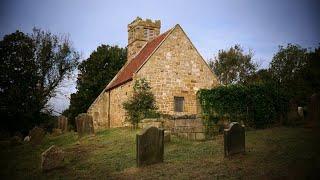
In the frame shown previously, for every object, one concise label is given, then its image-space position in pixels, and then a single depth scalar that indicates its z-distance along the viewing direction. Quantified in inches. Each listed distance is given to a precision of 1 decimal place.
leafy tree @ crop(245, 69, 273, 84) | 1669.5
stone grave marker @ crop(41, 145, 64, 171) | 400.5
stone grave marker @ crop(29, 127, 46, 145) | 721.6
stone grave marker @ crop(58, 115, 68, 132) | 938.7
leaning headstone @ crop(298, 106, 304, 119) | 860.2
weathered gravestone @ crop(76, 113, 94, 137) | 703.1
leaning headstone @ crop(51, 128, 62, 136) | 873.6
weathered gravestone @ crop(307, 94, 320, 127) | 555.0
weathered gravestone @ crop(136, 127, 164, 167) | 380.2
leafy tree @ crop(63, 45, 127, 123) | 1309.1
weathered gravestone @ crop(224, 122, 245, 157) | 388.8
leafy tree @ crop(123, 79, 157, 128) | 808.9
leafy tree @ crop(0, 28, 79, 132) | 1056.8
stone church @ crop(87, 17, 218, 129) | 863.7
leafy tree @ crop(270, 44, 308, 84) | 1820.9
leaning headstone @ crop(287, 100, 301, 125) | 750.5
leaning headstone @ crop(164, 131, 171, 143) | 533.5
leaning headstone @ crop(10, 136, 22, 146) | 732.7
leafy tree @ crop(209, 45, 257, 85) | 1716.3
